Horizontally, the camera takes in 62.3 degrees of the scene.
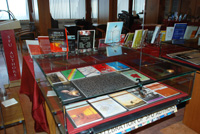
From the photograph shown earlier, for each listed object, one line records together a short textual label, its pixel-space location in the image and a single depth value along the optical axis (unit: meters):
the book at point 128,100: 1.11
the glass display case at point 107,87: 0.91
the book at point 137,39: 2.13
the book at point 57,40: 1.73
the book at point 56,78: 1.00
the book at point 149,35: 2.37
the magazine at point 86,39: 1.79
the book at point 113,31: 1.93
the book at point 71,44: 1.81
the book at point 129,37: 2.15
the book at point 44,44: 1.86
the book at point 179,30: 2.31
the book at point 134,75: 1.07
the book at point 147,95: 1.18
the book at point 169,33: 2.29
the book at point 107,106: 1.02
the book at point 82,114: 0.96
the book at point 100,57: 1.56
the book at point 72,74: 1.11
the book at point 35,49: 1.81
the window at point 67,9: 8.53
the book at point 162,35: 2.36
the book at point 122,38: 2.16
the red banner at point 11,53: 2.73
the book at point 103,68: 1.25
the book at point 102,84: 0.89
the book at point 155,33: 2.31
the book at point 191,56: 1.80
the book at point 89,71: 1.19
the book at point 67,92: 0.81
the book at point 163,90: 1.24
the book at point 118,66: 1.30
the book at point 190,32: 2.41
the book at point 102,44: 1.91
